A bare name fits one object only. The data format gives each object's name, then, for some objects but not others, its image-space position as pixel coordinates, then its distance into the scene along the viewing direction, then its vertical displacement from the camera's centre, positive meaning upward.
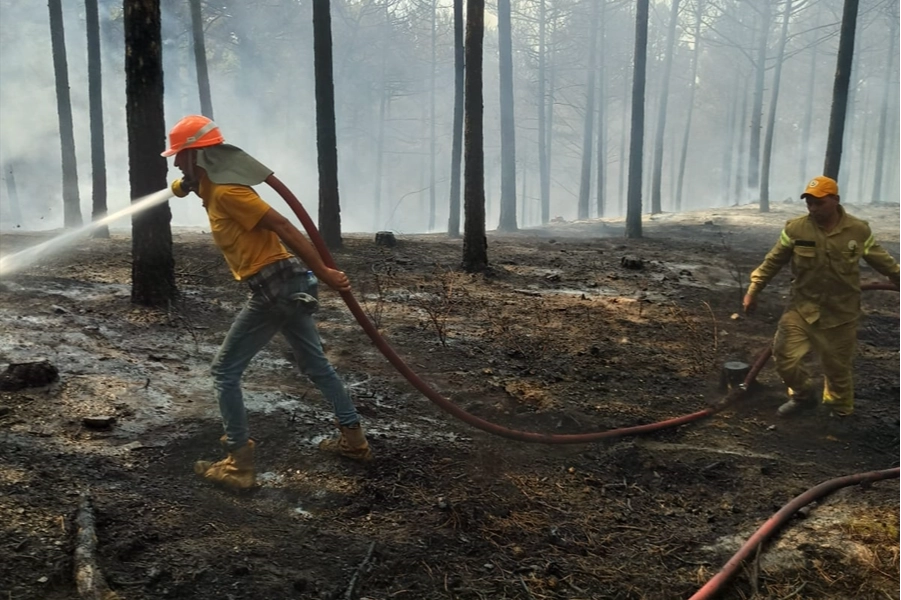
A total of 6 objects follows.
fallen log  2.81 -1.62
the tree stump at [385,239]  12.27 -0.70
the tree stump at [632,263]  11.65 -1.05
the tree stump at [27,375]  4.62 -1.26
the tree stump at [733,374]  6.02 -1.54
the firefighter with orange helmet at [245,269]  3.62 -0.39
